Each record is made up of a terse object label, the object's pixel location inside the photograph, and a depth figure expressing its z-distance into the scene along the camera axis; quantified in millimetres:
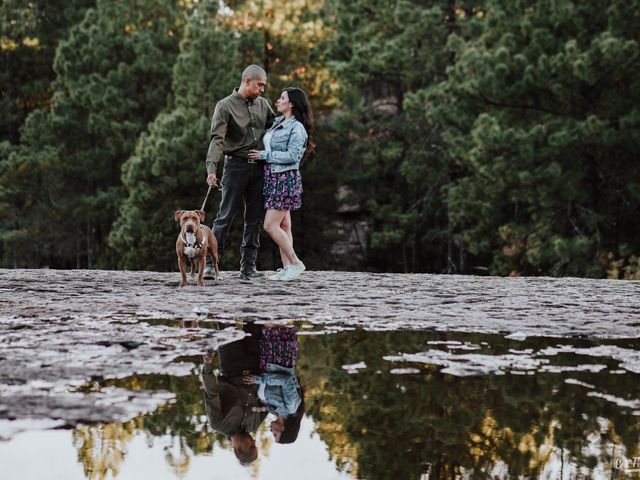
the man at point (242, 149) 9180
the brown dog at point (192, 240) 8750
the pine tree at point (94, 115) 31391
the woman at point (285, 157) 9078
